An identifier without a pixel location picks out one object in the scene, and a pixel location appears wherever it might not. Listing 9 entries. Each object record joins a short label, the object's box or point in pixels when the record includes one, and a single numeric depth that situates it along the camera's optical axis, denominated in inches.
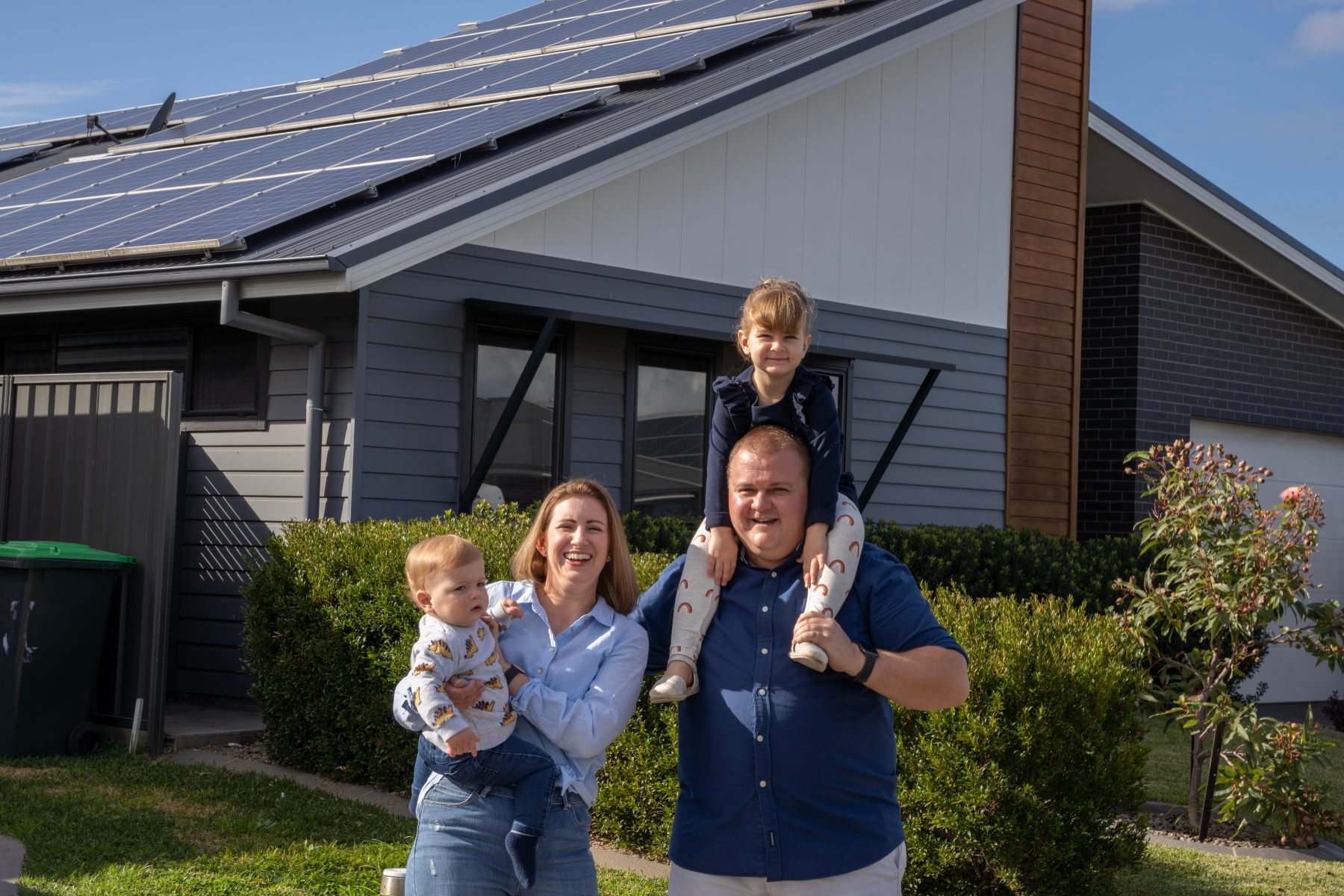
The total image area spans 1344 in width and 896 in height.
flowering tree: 273.4
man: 113.0
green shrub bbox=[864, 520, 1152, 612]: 407.8
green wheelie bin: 283.0
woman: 115.3
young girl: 119.0
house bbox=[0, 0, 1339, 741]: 334.3
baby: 114.3
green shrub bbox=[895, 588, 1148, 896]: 203.3
